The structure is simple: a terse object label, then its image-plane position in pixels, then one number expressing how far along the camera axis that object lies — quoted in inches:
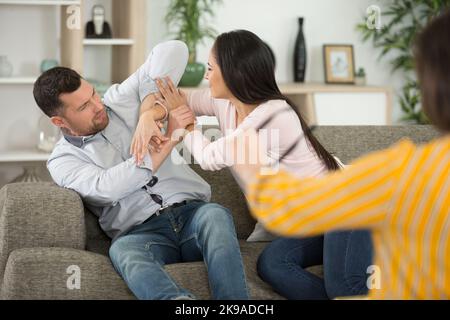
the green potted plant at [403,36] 196.2
